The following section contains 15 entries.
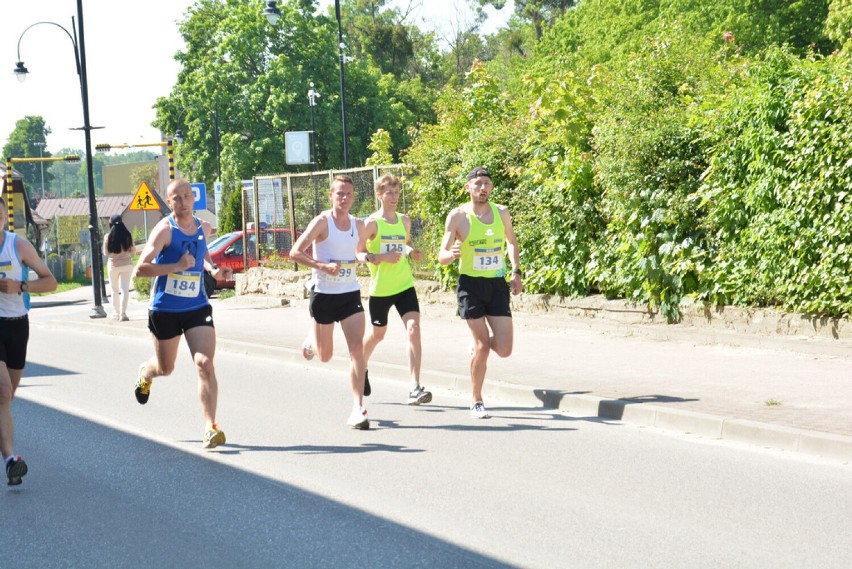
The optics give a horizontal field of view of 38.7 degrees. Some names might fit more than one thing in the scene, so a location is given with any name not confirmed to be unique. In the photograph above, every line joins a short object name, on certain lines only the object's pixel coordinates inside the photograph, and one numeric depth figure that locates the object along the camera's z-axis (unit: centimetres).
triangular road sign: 2367
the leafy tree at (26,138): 18650
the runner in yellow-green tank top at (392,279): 994
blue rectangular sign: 2794
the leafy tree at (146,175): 10566
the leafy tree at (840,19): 3384
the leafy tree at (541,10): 7000
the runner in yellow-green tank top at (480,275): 945
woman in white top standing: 2014
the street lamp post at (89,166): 2408
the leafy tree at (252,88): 5919
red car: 2438
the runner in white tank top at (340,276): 908
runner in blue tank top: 831
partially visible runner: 738
